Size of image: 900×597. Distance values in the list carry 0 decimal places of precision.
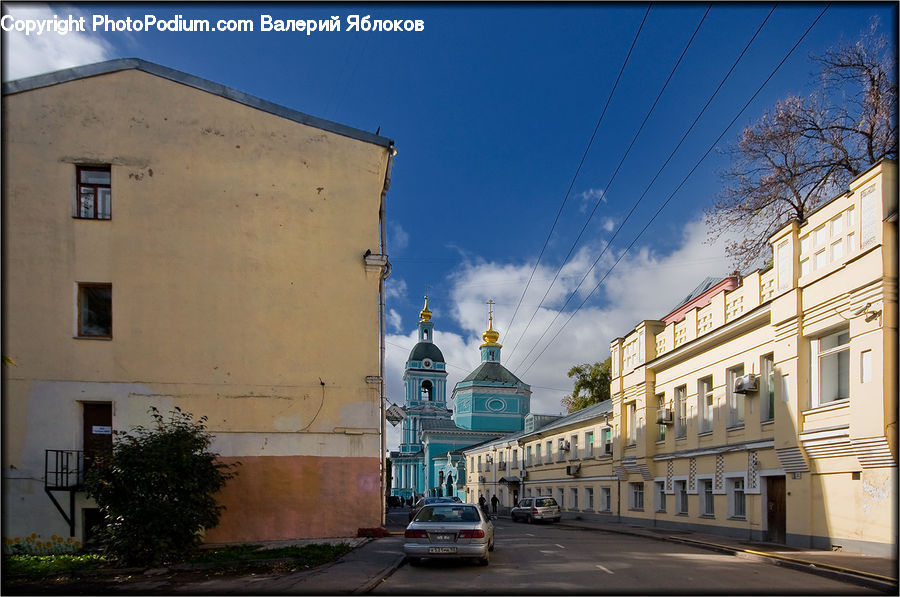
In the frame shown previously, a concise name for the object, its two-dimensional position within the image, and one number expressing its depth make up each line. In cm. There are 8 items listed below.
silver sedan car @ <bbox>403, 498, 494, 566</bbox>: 1399
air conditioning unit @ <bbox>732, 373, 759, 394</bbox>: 2009
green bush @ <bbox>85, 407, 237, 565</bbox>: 1452
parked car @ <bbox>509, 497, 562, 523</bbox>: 3416
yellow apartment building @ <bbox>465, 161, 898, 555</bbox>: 1495
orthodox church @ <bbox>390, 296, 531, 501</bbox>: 7725
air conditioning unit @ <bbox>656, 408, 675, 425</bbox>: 2594
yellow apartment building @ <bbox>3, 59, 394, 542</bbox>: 1827
